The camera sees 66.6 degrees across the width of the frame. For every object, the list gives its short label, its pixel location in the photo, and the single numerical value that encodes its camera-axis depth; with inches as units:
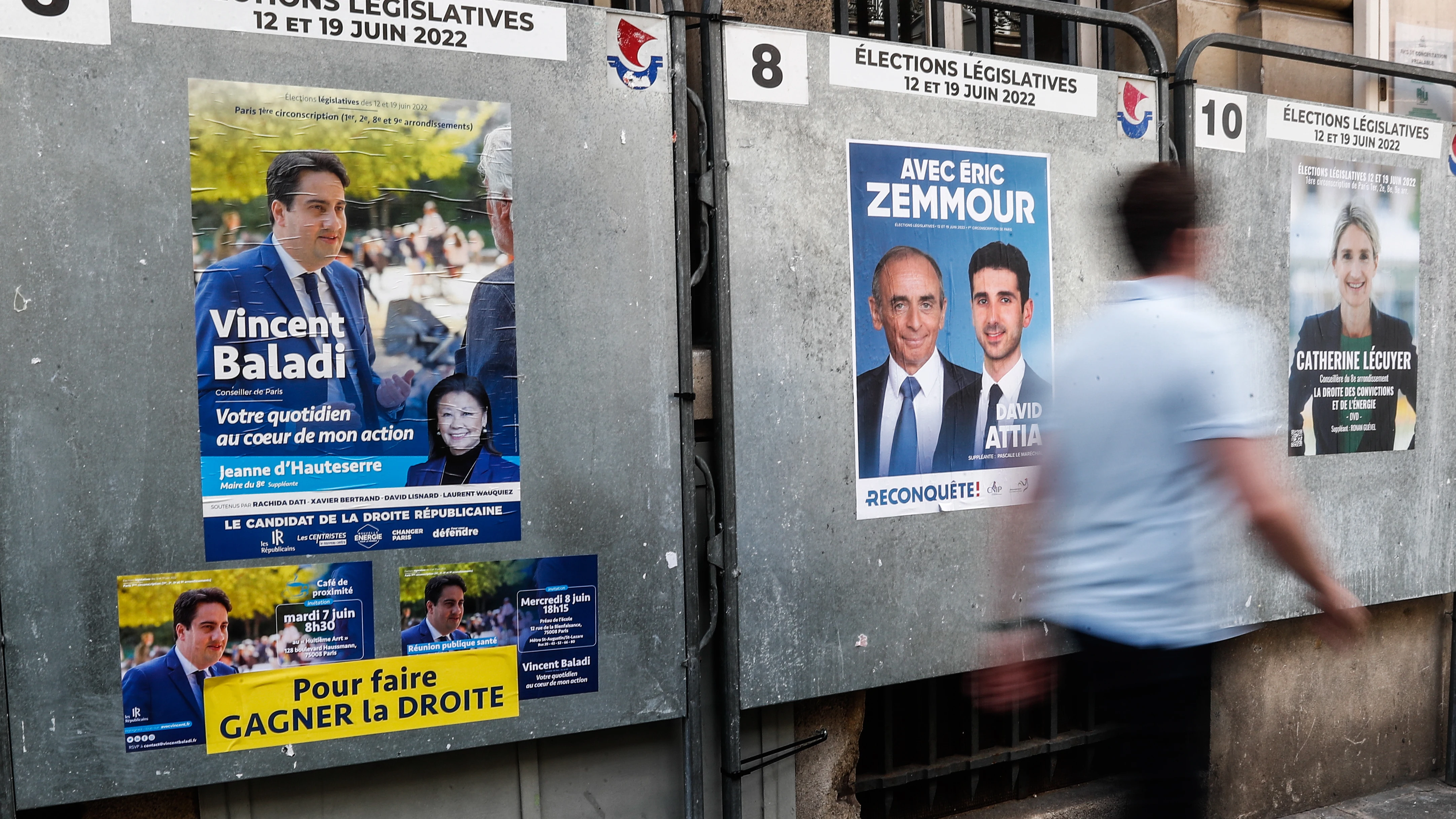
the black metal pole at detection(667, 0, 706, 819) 124.6
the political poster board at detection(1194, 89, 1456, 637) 163.3
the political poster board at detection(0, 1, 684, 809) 102.0
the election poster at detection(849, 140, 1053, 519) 136.7
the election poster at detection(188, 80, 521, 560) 107.0
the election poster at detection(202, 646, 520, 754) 109.2
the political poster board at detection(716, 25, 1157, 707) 129.3
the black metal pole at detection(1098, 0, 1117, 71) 177.6
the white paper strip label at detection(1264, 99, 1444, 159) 166.4
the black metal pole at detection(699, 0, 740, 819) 126.2
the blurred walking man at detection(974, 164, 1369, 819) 94.0
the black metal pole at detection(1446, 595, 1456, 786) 194.2
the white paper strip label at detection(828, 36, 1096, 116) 134.9
